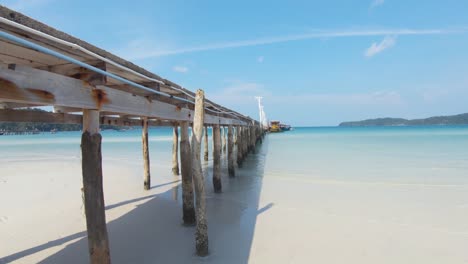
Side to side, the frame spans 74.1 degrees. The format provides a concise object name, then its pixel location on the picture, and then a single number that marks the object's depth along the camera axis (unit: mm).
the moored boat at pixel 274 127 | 59031
